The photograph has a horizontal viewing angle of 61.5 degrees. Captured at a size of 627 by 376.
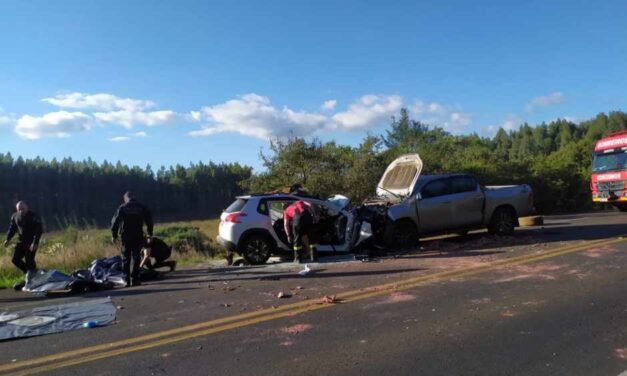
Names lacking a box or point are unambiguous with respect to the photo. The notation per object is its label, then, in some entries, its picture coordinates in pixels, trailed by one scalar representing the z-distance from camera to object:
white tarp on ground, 6.51
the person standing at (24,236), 10.95
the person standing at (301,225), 11.47
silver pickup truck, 12.55
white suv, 11.73
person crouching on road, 11.17
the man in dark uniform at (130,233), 10.09
